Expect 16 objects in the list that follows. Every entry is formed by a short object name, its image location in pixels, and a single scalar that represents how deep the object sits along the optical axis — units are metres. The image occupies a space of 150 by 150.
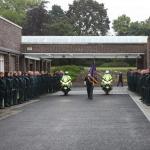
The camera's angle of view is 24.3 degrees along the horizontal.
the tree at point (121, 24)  77.59
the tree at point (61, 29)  61.82
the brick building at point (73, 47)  29.72
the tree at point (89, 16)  76.46
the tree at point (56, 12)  79.14
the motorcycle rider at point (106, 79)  23.02
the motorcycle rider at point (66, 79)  22.93
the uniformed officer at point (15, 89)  16.10
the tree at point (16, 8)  64.84
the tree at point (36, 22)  67.98
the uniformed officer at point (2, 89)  14.56
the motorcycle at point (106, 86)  22.73
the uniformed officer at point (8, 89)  15.14
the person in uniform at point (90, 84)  19.14
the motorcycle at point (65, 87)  22.65
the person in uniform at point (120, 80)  35.66
